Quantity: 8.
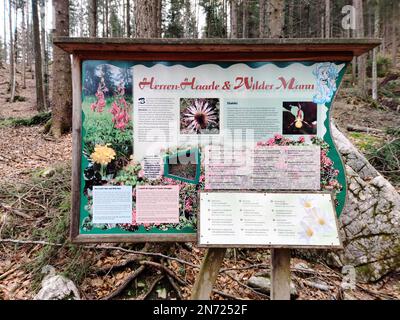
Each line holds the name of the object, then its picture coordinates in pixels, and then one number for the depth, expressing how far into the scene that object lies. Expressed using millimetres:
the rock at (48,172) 4866
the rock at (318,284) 3451
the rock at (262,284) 3315
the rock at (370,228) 3664
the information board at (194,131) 2330
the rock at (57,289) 2990
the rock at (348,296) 3314
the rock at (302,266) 3720
